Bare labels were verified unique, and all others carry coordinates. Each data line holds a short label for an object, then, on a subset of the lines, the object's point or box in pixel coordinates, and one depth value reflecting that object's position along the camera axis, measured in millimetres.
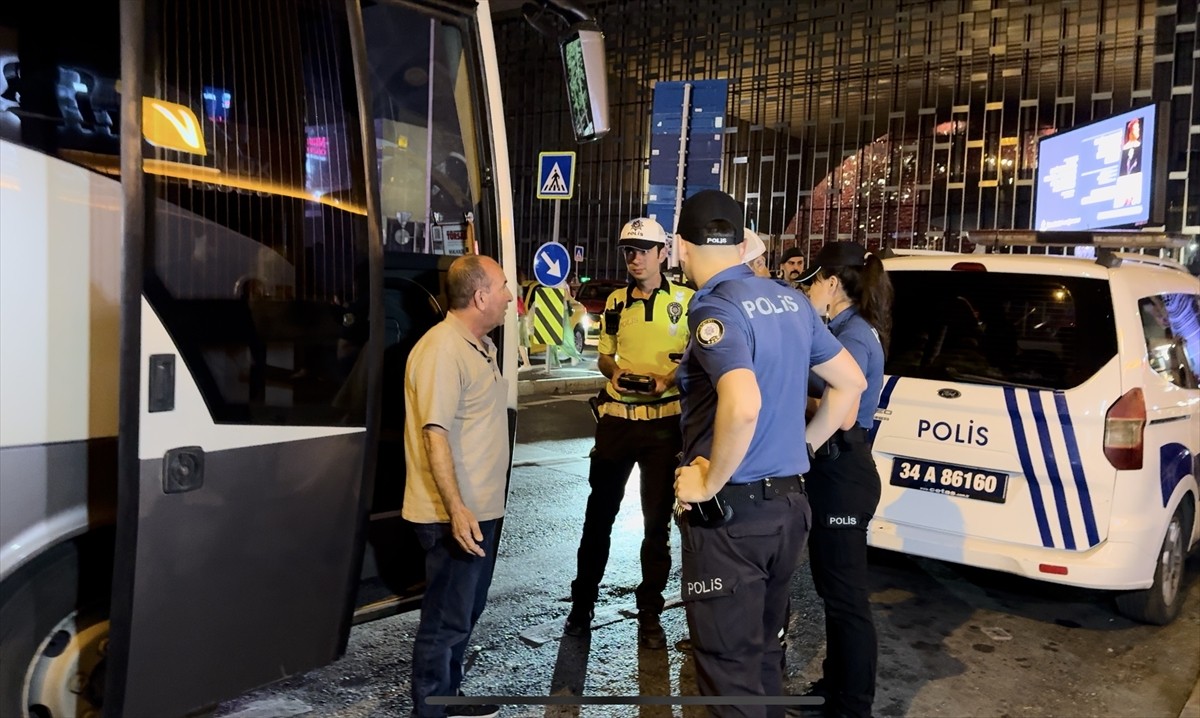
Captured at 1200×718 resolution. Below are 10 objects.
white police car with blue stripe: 4035
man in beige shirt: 2920
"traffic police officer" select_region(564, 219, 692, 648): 4035
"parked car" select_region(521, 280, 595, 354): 18750
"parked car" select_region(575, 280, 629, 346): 21250
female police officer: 3195
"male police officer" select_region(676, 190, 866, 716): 2488
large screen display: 10078
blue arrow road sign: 11883
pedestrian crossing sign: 11539
